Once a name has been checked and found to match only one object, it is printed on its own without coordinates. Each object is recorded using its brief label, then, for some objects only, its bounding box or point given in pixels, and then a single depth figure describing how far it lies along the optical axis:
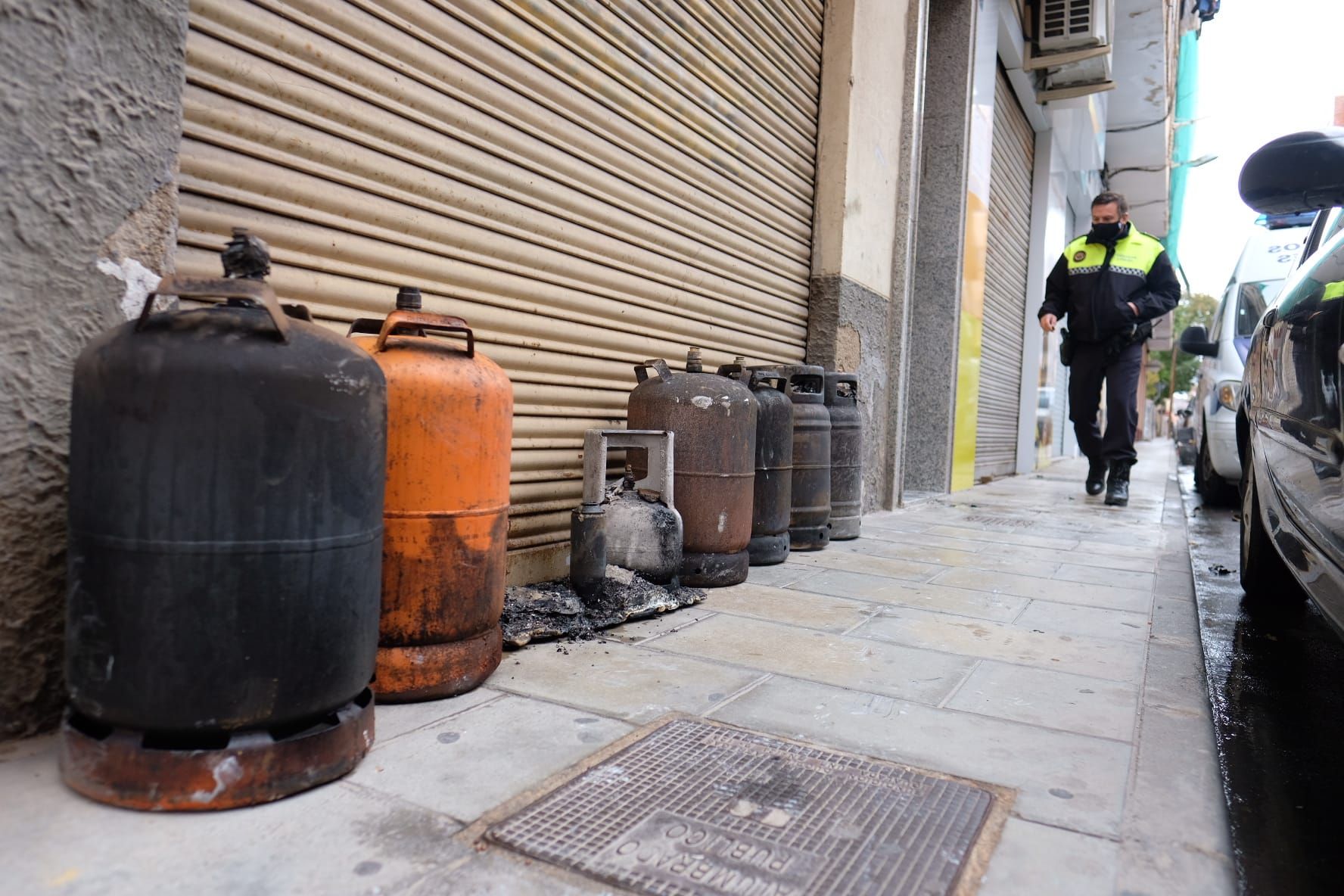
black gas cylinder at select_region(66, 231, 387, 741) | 1.73
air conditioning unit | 10.32
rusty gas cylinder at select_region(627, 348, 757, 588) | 4.02
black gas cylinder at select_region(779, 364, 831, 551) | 5.15
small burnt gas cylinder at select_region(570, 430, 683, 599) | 3.54
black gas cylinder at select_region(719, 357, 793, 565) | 4.65
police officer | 7.65
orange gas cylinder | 2.41
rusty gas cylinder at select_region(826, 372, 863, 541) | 5.65
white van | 7.61
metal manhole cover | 1.62
